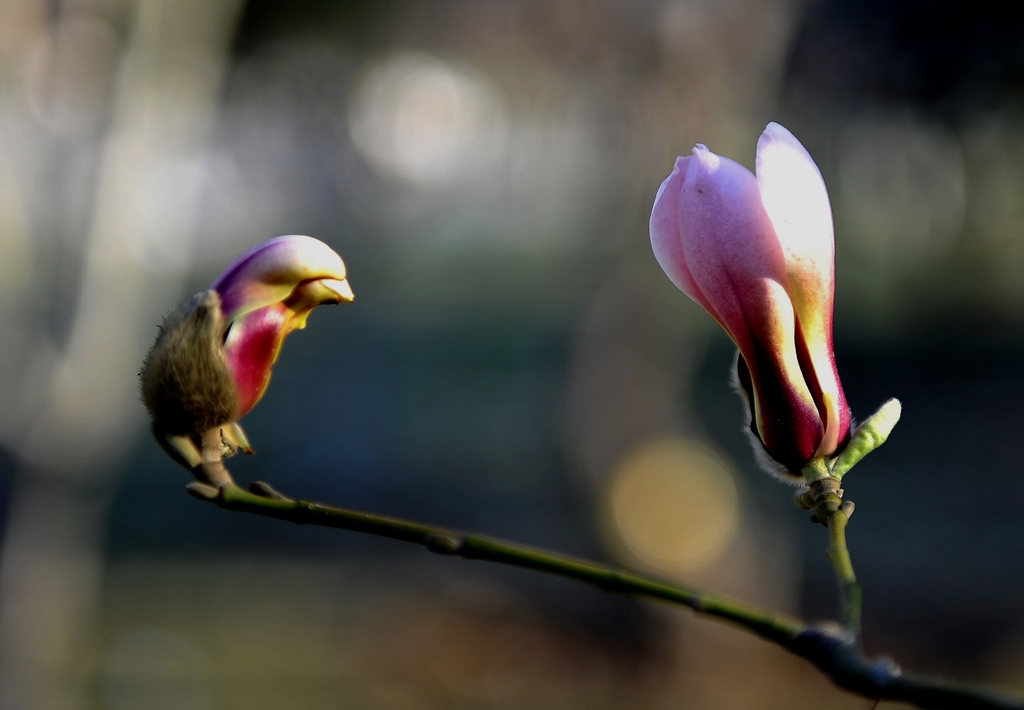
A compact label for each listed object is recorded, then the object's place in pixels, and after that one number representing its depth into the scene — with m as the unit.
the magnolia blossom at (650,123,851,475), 1.21
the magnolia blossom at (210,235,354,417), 1.23
